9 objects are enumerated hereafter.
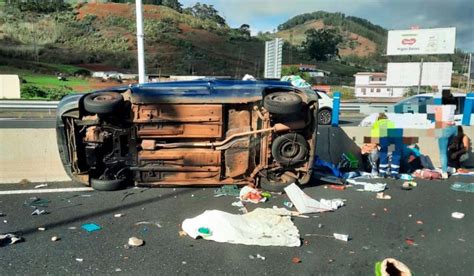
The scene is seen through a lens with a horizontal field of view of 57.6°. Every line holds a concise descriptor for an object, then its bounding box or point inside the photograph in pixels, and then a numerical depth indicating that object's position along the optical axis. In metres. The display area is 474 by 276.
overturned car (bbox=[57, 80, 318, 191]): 5.86
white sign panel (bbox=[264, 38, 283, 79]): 11.76
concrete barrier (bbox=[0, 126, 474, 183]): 6.30
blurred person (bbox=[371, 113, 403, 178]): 7.10
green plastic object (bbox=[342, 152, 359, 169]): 7.48
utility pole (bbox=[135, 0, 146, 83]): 9.02
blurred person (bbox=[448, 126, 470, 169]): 7.59
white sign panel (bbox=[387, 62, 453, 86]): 37.00
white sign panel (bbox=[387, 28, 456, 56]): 40.38
